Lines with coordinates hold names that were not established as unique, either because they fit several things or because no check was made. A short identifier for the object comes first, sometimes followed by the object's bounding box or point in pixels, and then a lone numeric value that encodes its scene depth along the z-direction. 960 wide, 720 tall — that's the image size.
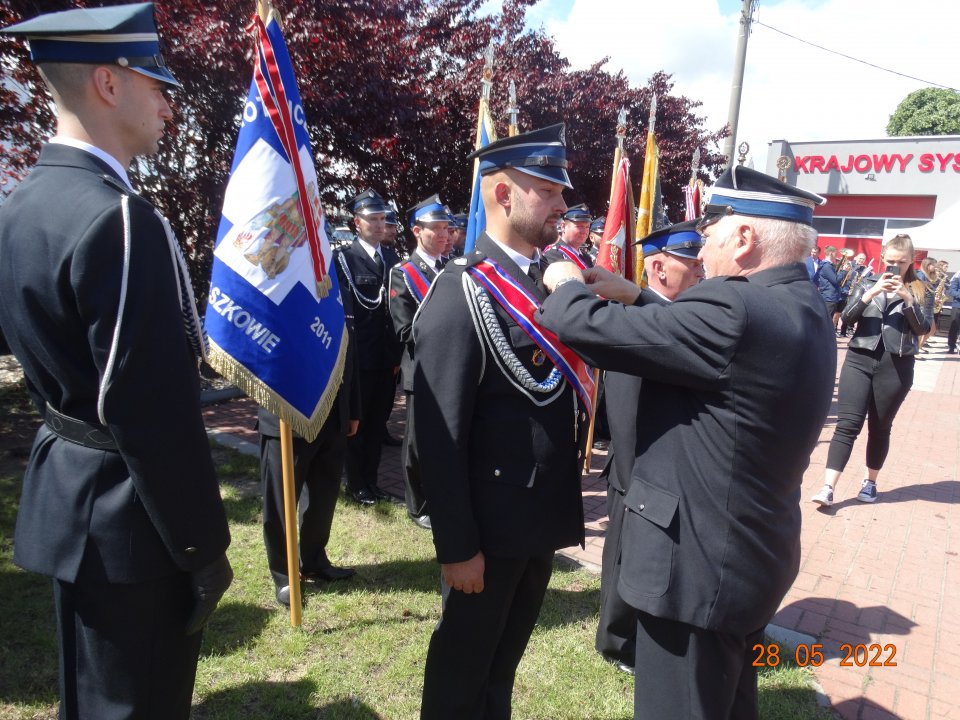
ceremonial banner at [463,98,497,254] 4.97
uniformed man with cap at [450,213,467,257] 7.22
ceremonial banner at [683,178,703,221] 7.56
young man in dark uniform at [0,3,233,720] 1.48
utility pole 11.15
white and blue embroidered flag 2.40
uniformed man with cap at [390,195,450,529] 4.91
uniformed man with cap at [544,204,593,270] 6.68
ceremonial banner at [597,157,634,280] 5.65
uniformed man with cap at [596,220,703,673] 2.35
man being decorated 2.04
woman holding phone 5.29
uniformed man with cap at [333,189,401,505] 5.19
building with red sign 25.03
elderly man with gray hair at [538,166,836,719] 1.71
